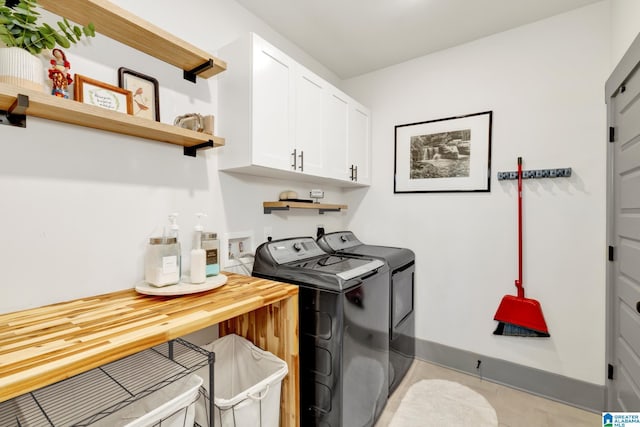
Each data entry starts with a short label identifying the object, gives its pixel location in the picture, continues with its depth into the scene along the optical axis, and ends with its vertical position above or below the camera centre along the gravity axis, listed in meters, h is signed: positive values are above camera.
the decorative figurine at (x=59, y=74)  1.07 +0.52
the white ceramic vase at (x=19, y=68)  0.91 +0.47
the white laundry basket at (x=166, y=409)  0.88 -0.68
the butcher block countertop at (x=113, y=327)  0.70 -0.37
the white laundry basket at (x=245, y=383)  1.11 -0.78
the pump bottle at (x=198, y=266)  1.34 -0.25
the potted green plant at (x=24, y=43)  0.91 +0.56
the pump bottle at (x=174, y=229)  1.34 -0.08
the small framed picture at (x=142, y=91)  1.33 +0.58
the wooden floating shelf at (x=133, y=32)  1.10 +0.78
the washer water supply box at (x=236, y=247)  1.82 -0.23
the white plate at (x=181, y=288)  1.22 -0.34
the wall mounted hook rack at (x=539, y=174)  2.00 +0.28
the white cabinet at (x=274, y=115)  1.62 +0.61
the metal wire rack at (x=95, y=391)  0.94 -0.67
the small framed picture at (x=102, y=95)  1.14 +0.48
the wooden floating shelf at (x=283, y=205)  2.00 +0.05
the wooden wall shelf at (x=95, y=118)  0.94 +0.37
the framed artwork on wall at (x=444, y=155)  2.32 +0.49
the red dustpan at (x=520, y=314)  2.08 -0.76
